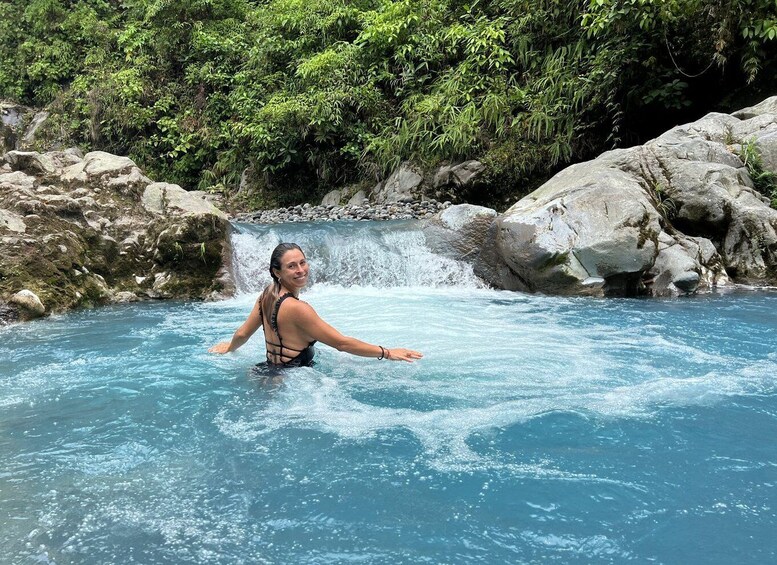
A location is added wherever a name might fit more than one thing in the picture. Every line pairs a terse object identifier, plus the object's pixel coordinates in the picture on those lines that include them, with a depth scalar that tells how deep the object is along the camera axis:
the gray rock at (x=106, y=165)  8.93
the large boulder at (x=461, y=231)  8.84
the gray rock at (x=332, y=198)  13.78
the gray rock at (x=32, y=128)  17.06
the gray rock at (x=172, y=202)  8.54
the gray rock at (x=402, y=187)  12.41
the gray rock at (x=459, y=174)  11.84
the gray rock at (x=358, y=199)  13.24
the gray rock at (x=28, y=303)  6.65
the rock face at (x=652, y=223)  7.48
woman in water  3.99
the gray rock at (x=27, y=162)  8.62
